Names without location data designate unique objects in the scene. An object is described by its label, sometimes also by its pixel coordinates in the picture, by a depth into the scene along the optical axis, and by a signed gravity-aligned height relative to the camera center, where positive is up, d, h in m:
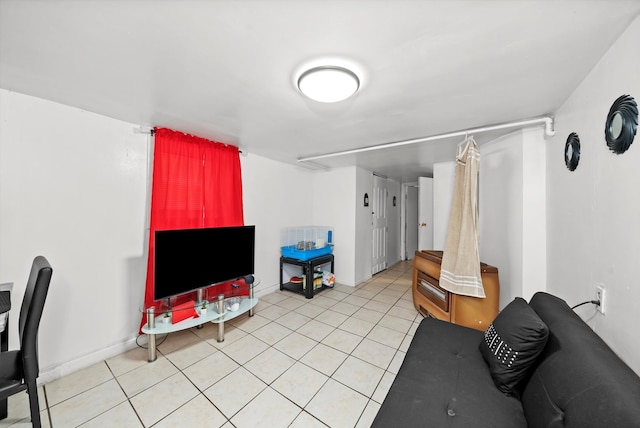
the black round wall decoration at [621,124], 1.01 +0.48
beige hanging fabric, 2.15 -0.17
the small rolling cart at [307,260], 3.52 -0.66
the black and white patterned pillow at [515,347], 1.08 -0.63
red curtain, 2.26 +0.35
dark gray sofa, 0.74 -0.73
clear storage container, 3.62 -0.40
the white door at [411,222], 6.04 -0.04
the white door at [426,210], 4.38 +0.21
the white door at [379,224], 4.68 -0.08
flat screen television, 2.02 -0.42
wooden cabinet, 2.19 -0.81
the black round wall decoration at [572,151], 1.53 +0.51
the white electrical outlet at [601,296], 1.21 -0.39
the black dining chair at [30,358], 1.16 -0.77
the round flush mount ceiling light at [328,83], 1.31 +0.83
